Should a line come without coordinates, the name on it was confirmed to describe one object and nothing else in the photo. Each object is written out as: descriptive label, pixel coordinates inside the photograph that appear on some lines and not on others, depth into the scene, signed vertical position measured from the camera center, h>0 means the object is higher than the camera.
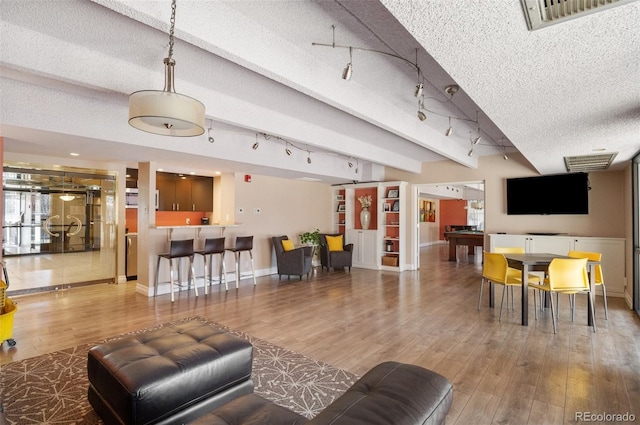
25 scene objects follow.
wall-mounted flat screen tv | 6.42 +0.40
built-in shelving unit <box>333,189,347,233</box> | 9.64 +0.06
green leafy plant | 8.38 -0.62
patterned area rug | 2.31 -1.40
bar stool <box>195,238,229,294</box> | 6.07 -0.69
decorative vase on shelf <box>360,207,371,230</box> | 8.84 -0.11
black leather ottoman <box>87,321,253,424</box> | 1.92 -1.03
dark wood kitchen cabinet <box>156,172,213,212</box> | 7.82 +0.54
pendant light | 2.01 +0.68
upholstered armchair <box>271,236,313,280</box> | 7.17 -0.98
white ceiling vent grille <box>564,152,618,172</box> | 4.74 +0.83
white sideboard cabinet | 5.80 -0.65
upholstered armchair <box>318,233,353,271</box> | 8.18 -0.94
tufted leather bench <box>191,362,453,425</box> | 1.38 -0.87
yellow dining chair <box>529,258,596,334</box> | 4.06 -0.79
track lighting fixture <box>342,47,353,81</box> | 2.65 +1.18
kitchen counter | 6.07 -0.26
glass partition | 5.96 -0.25
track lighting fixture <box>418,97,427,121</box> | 3.53 +1.35
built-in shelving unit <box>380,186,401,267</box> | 8.47 -0.32
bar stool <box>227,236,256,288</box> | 6.52 -0.64
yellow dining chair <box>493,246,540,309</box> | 5.41 -0.61
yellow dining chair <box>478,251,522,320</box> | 4.44 -0.81
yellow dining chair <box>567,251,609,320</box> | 4.44 -0.65
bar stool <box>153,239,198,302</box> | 5.52 -0.66
